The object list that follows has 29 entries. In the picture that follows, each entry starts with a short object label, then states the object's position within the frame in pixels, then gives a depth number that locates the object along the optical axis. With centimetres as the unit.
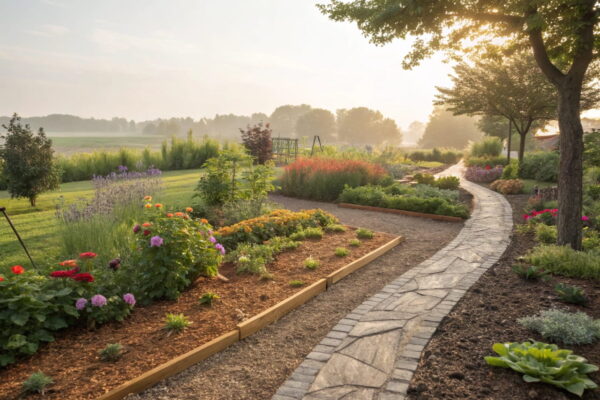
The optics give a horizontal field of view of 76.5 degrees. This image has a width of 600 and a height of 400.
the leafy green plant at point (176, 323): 328
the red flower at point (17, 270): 288
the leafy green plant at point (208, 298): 381
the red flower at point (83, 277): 324
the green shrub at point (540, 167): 1362
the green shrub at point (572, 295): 365
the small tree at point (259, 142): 1845
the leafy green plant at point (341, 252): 539
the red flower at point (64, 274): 310
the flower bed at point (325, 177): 1067
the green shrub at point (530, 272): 435
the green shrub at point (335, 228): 680
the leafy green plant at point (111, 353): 288
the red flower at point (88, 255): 356
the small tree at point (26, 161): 939
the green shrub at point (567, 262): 441
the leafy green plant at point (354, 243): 593
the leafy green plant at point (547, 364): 240
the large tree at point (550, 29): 485
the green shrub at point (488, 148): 2209
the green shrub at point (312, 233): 626
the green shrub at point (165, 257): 378
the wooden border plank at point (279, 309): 343
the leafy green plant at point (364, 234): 643
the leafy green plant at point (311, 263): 487
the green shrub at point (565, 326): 297
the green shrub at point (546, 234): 614
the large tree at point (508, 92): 1364
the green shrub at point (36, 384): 249
